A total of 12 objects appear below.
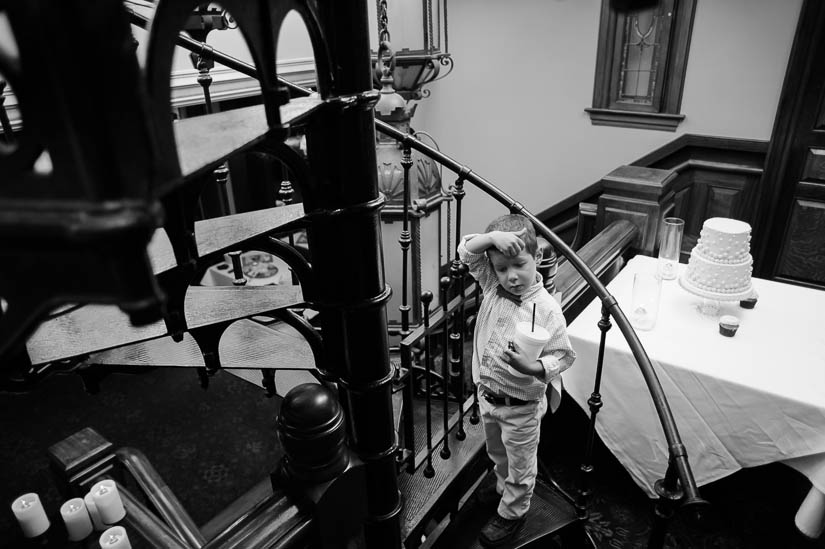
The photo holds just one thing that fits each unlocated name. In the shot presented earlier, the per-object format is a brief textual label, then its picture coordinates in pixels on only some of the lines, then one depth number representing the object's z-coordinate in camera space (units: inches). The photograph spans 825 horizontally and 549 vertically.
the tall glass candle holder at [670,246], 90.2
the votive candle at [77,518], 51.4
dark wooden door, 122.8
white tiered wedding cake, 73.9
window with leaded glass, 140.7
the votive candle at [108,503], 51.5
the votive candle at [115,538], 46.9
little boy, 55.8
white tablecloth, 64.5
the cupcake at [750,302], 80.7
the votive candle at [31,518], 54.4
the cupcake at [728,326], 74.4
